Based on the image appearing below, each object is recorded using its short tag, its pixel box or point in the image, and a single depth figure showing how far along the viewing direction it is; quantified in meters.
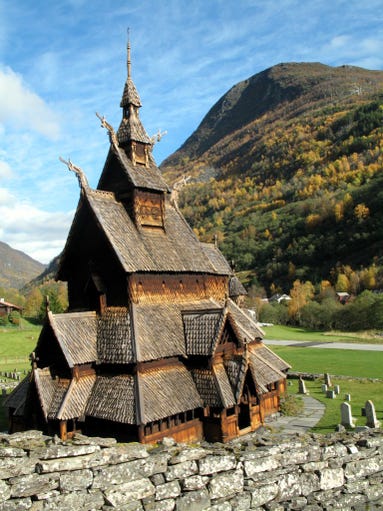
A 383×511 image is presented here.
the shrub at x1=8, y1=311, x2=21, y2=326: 89.94
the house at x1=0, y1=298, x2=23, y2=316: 96.74
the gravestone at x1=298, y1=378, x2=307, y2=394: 30.94
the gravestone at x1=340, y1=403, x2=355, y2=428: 21.28
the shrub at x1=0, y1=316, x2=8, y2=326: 88.56
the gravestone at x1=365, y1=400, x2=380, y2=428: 20.85
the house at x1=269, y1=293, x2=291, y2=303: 127.31
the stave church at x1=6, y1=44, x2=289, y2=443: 17.67
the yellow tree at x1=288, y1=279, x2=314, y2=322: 106.12
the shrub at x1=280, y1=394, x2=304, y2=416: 24.83
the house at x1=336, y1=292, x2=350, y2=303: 113.96
